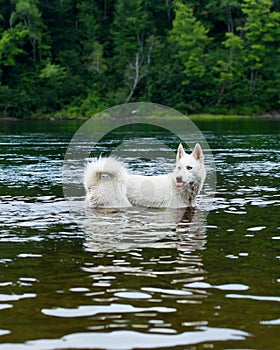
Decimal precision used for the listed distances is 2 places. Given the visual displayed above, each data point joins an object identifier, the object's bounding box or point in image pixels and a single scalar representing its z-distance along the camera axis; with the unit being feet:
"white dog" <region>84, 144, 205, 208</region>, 47.62
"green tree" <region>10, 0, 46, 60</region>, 247.29
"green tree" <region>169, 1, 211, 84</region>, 255.91
